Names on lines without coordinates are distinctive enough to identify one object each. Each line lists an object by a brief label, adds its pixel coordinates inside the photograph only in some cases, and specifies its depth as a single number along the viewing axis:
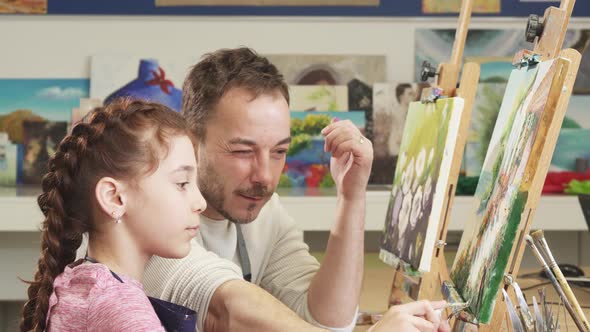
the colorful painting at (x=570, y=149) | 4.03
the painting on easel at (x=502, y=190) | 1.23
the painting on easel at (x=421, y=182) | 1.72
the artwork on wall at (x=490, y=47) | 3.99
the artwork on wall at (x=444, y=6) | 4.01
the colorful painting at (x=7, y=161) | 3.83
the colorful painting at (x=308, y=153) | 3.88
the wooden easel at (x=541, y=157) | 1.19
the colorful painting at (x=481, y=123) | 3.94
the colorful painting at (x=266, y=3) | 3.94
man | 1.68
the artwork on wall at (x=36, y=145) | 3.86
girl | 1.23
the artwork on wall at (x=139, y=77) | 3.87
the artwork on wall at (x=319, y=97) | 3.89
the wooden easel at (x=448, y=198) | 1.75
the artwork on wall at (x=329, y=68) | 3.93
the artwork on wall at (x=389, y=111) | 3.91
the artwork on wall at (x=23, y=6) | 3.87
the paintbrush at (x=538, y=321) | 1.15
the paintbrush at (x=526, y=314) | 1.17
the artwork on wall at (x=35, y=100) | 3.88
